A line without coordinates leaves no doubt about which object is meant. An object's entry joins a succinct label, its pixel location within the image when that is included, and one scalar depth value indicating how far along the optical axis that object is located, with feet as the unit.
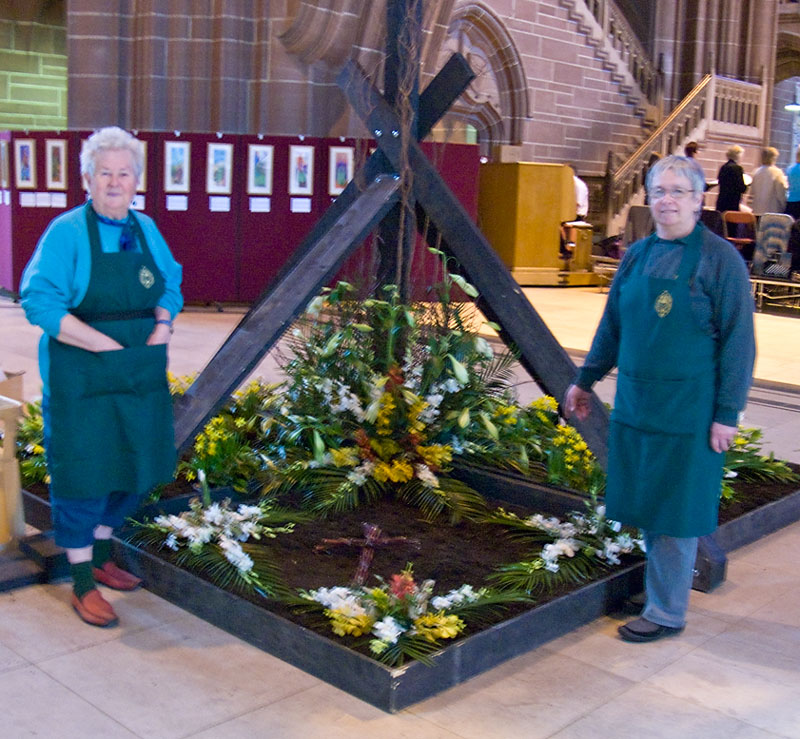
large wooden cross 14.16
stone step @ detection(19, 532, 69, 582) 12.04
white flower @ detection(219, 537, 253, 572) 11.25
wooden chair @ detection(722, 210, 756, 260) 40.93
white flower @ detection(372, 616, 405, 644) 9.47
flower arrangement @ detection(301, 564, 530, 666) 9.52
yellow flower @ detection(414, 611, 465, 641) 9.71
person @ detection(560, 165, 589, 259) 46.70
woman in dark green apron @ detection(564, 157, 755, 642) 10.27
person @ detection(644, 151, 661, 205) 59.97
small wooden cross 12.24
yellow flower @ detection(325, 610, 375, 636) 9.78
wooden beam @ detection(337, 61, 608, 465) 14.67
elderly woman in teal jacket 10.32
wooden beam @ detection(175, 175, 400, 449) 12.98
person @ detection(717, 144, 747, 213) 41.55
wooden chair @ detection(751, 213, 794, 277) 39.45
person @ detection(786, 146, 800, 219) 41.39
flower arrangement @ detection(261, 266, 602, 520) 14.35
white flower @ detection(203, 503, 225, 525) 12.30
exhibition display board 34.09
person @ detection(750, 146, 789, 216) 42.24
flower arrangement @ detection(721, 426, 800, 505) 15.81
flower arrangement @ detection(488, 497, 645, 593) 11.56
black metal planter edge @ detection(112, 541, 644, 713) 9.29
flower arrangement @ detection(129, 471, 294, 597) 11.24
